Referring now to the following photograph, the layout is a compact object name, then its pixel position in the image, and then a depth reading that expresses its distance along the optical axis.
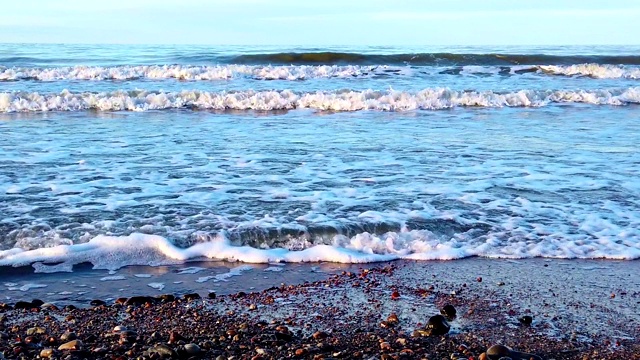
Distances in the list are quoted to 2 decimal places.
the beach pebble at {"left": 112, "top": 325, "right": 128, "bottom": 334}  3.59
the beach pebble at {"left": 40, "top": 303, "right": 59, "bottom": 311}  4.02
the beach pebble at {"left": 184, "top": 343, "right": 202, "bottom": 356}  3.26
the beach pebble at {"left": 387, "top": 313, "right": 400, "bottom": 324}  3.82
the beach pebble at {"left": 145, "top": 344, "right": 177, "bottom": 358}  3.22
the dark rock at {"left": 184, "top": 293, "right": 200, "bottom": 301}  4.24
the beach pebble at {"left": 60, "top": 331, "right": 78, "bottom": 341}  3.45
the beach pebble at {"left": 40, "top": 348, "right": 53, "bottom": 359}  3.21
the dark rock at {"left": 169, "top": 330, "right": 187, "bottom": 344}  3.45
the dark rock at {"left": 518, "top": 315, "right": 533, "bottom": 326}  3.83
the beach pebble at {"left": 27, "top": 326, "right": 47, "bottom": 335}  3.55
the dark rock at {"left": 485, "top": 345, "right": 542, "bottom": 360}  3.28
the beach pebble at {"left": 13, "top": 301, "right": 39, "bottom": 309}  4.03
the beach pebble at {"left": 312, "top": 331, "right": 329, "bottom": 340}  3.57
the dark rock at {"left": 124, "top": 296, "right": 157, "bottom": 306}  4.11
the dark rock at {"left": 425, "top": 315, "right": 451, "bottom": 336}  3.63
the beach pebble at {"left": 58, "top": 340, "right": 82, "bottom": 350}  3.30
